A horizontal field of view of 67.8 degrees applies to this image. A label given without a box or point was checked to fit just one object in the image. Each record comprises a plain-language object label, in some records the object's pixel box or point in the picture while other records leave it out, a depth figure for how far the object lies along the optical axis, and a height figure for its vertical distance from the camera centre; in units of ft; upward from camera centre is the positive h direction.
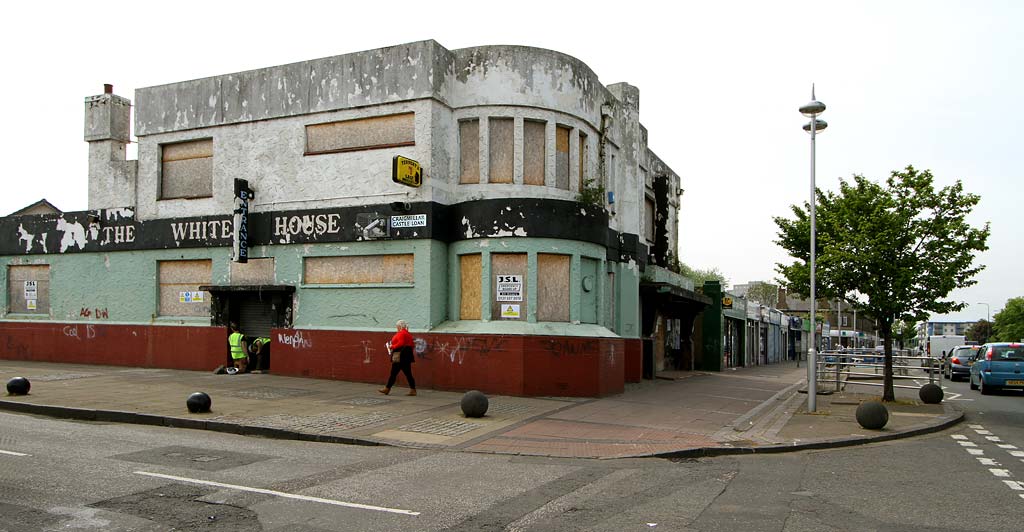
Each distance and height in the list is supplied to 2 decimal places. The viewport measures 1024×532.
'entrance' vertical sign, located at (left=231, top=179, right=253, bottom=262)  63.10 +5.71
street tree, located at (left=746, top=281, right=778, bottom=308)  274.36 +0.68
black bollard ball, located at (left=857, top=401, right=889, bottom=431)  40.78 -6.44
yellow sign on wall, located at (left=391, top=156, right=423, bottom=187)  54.34 +8.77
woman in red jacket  49.60 -3.82
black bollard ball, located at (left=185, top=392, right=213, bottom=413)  40.29 -5.89
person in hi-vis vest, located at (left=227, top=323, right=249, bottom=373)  63.21 -4.83
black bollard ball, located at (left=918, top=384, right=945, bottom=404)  55.83 -7.13
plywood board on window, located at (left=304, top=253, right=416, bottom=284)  58.39 +1.82
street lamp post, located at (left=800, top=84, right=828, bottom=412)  46.93 +10.56
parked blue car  71.77 -6.64
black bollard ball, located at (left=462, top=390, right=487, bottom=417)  41.96 -6.12
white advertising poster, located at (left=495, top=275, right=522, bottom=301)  55.42 +0.44
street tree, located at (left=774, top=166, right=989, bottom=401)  53.36 +3.23
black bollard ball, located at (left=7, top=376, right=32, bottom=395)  45.42 -5.72
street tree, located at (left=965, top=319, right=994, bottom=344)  354.74 -16.84
